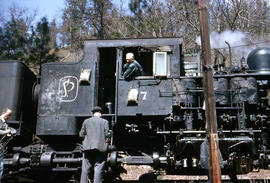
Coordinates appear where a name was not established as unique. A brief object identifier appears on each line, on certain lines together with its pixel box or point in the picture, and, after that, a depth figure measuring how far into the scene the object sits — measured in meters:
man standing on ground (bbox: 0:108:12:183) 5.55
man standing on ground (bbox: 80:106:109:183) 5.62
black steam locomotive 6.04
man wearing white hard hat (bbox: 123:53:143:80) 6.43
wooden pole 4.04
